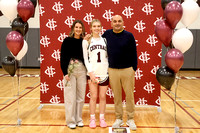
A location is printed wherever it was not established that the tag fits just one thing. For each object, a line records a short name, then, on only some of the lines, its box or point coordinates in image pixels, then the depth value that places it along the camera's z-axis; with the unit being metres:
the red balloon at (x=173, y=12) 2.71
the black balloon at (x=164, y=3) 2.99
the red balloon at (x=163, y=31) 2.80
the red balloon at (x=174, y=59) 2.71
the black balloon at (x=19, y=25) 3.08
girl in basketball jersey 3.13
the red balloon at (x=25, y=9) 3.01
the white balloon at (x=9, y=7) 3.05
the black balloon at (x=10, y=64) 3.10
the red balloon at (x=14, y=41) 2.99
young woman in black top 3.17
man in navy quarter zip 3.11
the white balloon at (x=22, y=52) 3.20
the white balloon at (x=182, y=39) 2.77
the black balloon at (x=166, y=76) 2.79
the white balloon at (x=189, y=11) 2.79
